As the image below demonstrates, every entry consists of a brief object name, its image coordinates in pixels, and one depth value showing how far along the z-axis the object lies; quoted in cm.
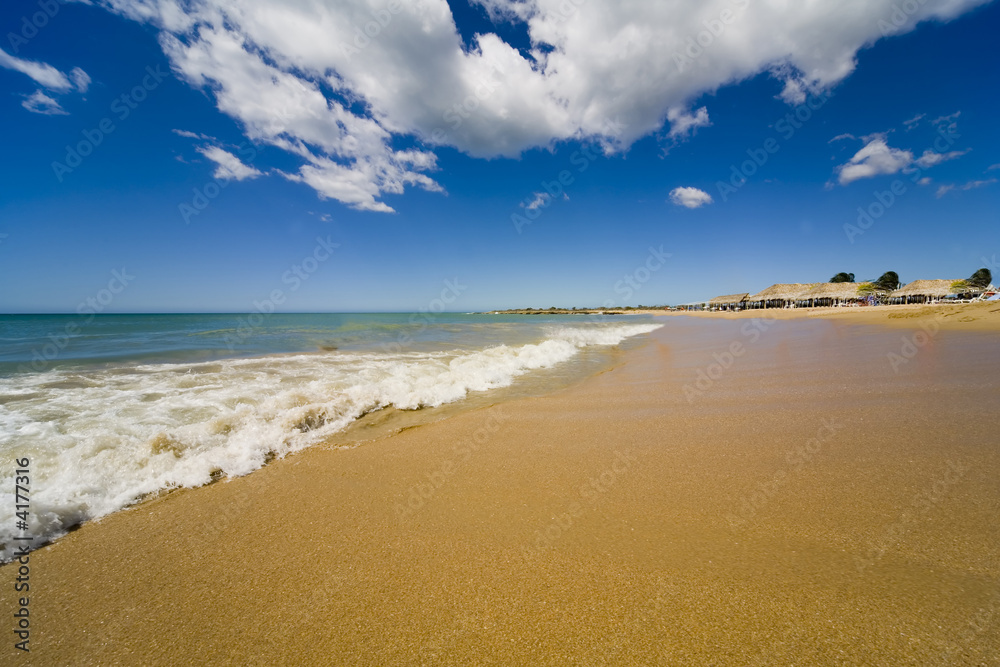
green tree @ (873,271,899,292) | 7388
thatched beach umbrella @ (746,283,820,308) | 6227
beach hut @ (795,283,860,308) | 5634
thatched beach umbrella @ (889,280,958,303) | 4594
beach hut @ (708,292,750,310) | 7556
